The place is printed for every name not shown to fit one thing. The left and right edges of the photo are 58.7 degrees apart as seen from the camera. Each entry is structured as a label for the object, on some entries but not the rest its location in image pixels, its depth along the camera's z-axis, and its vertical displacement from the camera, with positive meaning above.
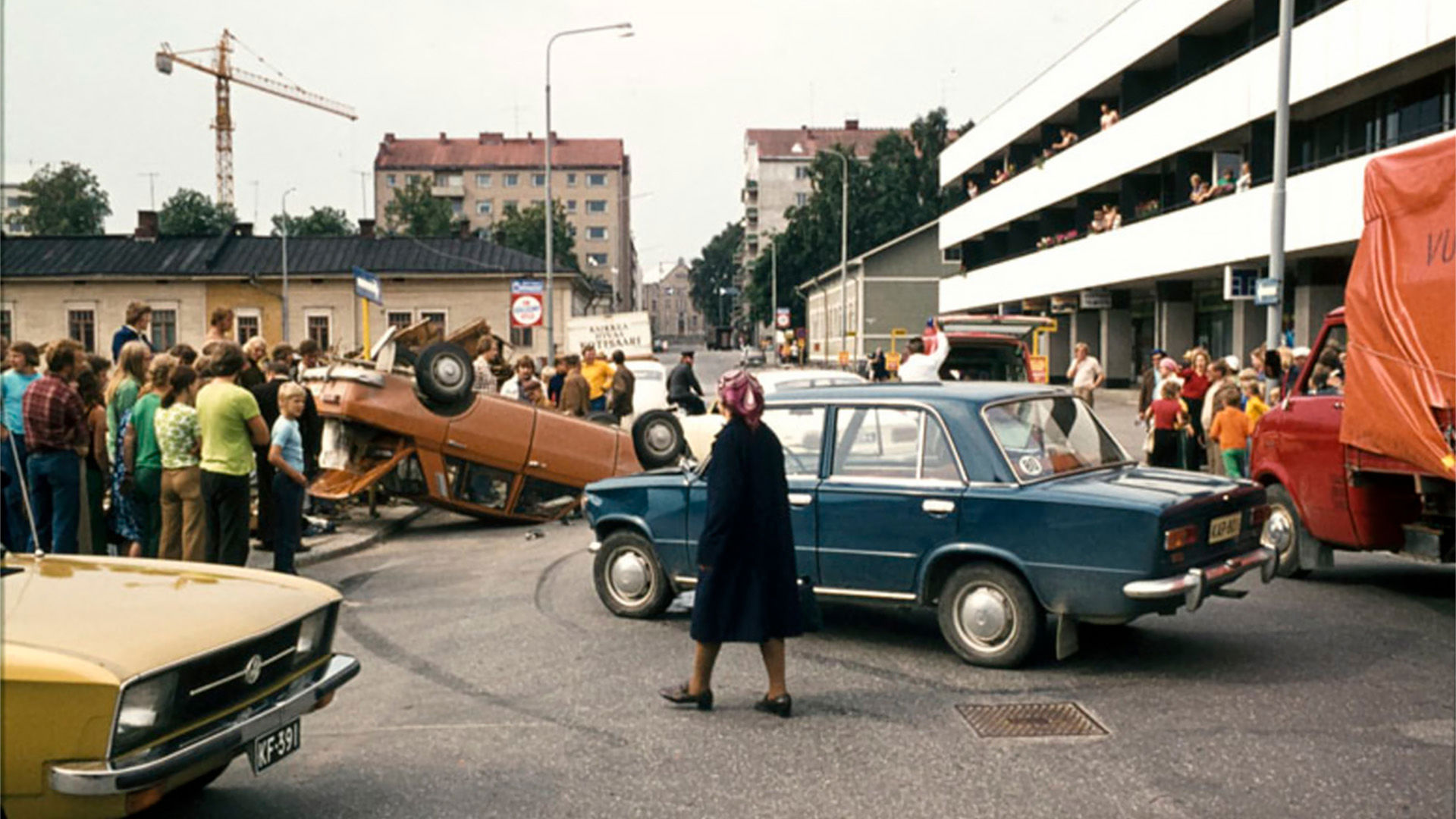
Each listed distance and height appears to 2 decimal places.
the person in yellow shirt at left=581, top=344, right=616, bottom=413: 20.78 -0.72
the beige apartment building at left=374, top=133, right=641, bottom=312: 133.25 +15.91
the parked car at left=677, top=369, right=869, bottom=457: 15.24 -1.08
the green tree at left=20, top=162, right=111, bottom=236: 90.19 +8.99
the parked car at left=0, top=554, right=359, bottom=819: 3.74 -1.09
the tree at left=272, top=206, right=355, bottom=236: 116.25 +9.84
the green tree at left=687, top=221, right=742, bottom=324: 174.25 +8.54
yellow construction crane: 113.12 +21.73
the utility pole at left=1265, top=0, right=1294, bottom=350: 18.25 +2.27
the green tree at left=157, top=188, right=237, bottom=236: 114.44 +10.44
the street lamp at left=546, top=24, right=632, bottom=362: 30.83 +0.68
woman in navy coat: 6.32 -1.07
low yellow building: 54.34 +1.94
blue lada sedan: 6.83 -1.02
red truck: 7.59 -0.49
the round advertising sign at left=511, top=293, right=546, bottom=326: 24.88 +0.42
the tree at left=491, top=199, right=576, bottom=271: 103.81 +7.95
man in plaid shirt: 8.82 -0.76
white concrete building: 24.47 +4.45
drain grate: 6.09 -1.88
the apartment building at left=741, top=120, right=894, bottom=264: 133.38 +16.52
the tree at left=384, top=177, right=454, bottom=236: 106.69 +10.02
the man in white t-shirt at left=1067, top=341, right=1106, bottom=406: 19.70 -0.67
